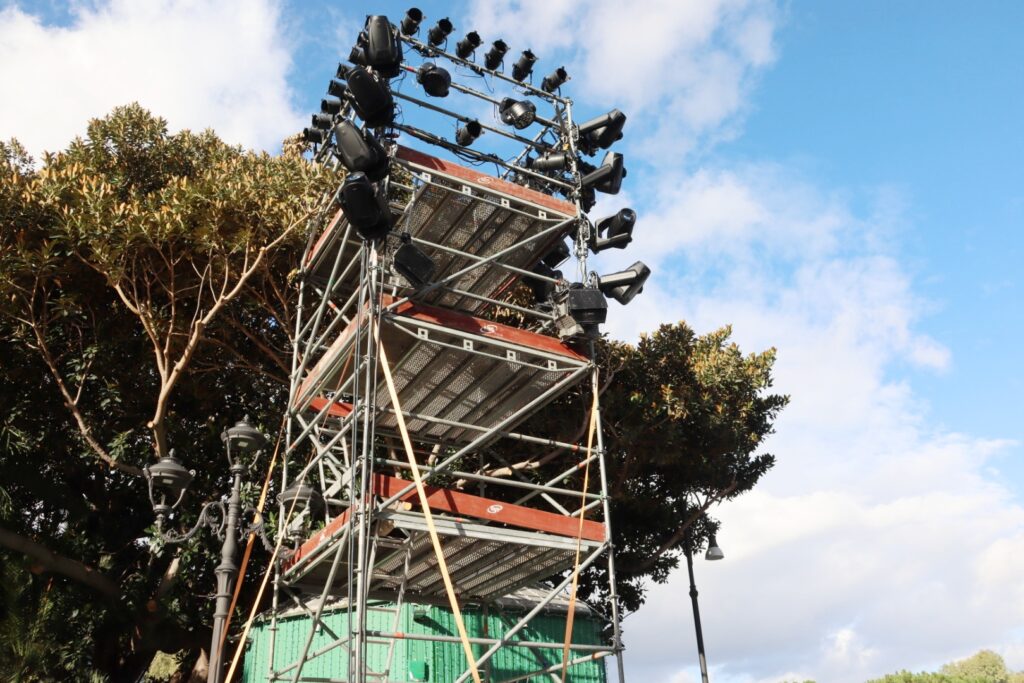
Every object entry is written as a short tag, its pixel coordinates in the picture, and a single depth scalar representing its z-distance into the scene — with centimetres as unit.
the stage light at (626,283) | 1042
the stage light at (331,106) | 1153
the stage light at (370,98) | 884
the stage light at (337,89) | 1144
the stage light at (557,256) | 1148
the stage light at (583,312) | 945
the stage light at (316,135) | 1195
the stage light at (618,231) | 1098
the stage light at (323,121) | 1162
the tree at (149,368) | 1334
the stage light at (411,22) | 1121
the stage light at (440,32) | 1138
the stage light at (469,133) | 1070
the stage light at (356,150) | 845
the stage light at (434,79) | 1074
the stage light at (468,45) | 1166
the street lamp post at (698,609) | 1850
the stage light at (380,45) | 963
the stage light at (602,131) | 1178
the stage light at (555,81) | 1212
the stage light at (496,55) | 1184
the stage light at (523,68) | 1220
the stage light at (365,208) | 823
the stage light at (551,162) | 1146
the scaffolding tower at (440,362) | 830
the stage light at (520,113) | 1159
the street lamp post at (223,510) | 792
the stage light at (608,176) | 1109
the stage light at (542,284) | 1064
